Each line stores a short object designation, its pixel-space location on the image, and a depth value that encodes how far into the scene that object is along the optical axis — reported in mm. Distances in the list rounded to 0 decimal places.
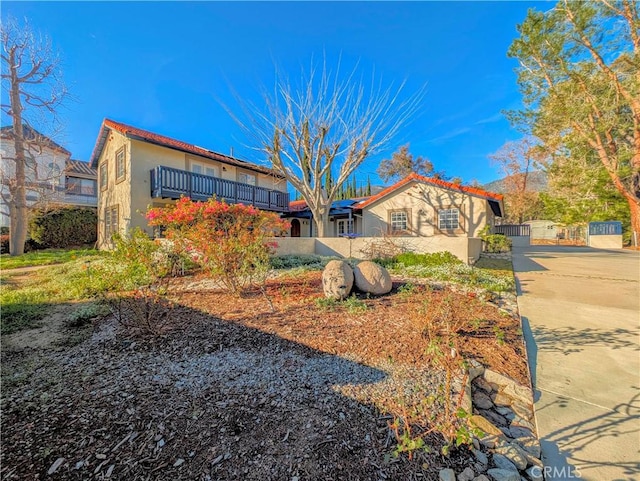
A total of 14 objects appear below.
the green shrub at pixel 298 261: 8805
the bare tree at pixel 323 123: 11086
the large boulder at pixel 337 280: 5000
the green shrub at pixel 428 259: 8570
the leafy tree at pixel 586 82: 11984
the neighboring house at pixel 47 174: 13086
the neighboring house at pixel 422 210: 13984
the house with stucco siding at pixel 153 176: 12336
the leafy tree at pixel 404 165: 28656
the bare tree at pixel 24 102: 11938
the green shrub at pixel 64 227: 14914
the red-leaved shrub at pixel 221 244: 4996
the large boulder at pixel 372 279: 5383
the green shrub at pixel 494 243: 13477
